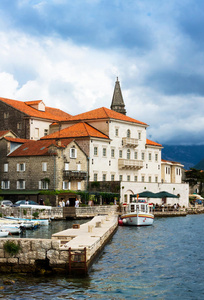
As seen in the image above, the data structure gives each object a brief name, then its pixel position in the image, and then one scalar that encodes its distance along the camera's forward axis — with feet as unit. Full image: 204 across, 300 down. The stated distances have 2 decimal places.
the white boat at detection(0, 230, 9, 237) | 130.58
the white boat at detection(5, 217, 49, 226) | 169.49
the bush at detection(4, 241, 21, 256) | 81.05
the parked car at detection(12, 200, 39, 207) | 214.03
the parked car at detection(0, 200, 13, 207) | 217.44
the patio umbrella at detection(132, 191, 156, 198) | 252.54
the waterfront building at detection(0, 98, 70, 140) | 293.43
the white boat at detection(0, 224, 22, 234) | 140.96
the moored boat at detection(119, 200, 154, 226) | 183.77
